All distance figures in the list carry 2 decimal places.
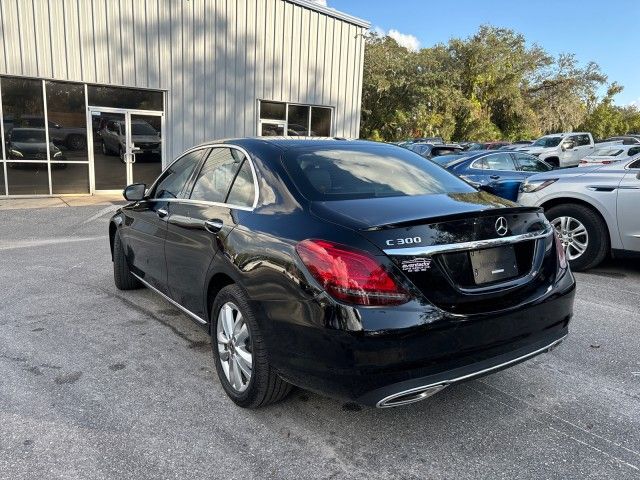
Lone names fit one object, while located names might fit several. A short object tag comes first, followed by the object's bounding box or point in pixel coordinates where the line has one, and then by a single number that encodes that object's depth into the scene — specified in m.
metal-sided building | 12.13
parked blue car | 10.05
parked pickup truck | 21.73
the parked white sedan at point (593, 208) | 5.74
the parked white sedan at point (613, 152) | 17.04
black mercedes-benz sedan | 2.36
